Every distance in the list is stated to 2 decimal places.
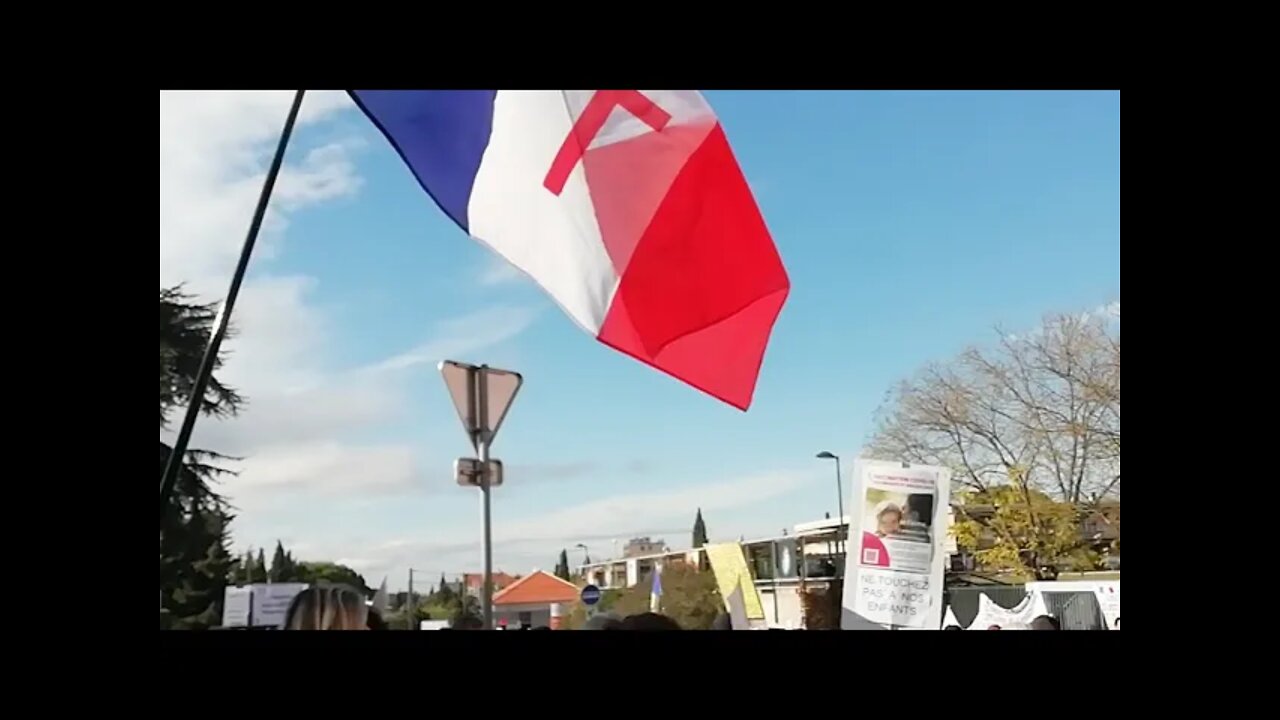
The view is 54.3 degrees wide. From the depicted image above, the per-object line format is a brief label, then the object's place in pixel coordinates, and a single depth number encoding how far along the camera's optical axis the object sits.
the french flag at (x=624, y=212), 3.94
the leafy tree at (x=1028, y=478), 15.03
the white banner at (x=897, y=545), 4.23
